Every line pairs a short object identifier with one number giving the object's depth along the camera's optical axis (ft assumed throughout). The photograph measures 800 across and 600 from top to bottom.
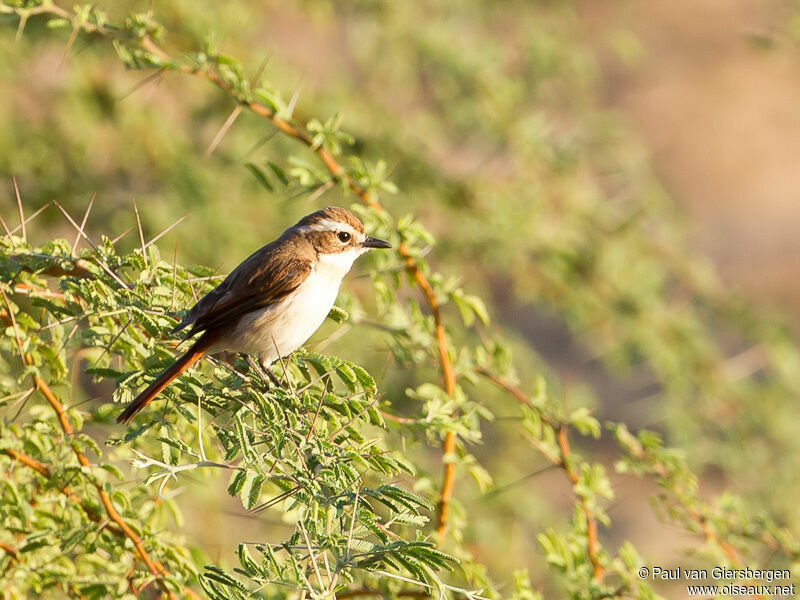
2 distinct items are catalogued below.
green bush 17.89
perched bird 23.15
